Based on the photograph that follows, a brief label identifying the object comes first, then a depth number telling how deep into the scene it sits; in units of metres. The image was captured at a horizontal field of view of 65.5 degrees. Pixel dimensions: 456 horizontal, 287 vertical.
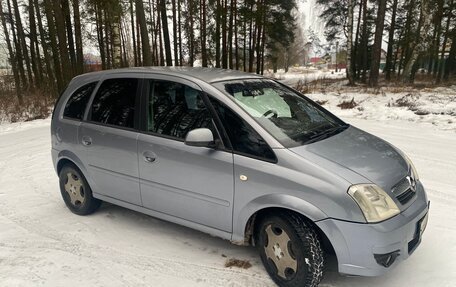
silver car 2.62
